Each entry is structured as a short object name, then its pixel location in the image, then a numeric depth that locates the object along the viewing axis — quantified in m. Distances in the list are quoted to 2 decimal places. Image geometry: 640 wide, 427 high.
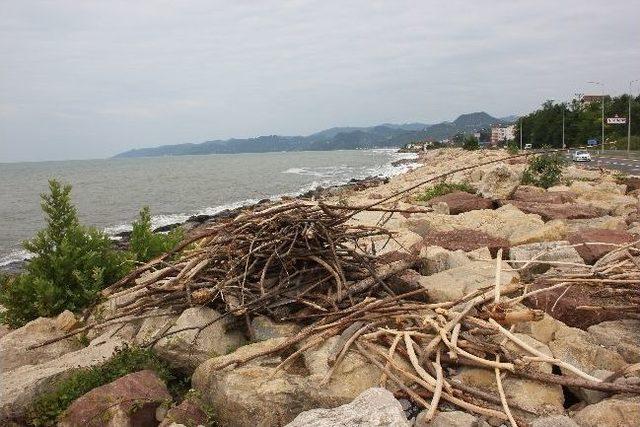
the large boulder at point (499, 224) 7.05
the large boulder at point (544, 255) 5.50
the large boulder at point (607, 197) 10.63
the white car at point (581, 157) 38.48
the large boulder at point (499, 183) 12.70
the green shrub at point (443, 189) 14.63
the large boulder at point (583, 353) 3.67
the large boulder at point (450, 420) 2.98
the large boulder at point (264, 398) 3.50
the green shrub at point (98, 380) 4.21
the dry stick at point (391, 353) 3.46
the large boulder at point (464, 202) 11.07
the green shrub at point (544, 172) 16.73
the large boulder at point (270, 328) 4.51
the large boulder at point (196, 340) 4.47
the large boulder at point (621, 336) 3.77
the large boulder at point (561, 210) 9.31
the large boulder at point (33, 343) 5.50
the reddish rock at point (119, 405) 3.79
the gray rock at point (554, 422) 2.89
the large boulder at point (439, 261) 5.90
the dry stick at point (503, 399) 3.01
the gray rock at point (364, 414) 2.87
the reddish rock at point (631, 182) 16.40
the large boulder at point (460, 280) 4.62
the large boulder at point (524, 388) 3.20
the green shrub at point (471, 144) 84.21
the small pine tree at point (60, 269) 6.63
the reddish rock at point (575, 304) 4.35
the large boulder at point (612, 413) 2.96
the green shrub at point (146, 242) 8.12
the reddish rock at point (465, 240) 6.87
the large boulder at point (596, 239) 6.01
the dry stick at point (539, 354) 3.24
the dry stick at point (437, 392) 3.04
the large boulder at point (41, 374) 4.30
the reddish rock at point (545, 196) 11.74
